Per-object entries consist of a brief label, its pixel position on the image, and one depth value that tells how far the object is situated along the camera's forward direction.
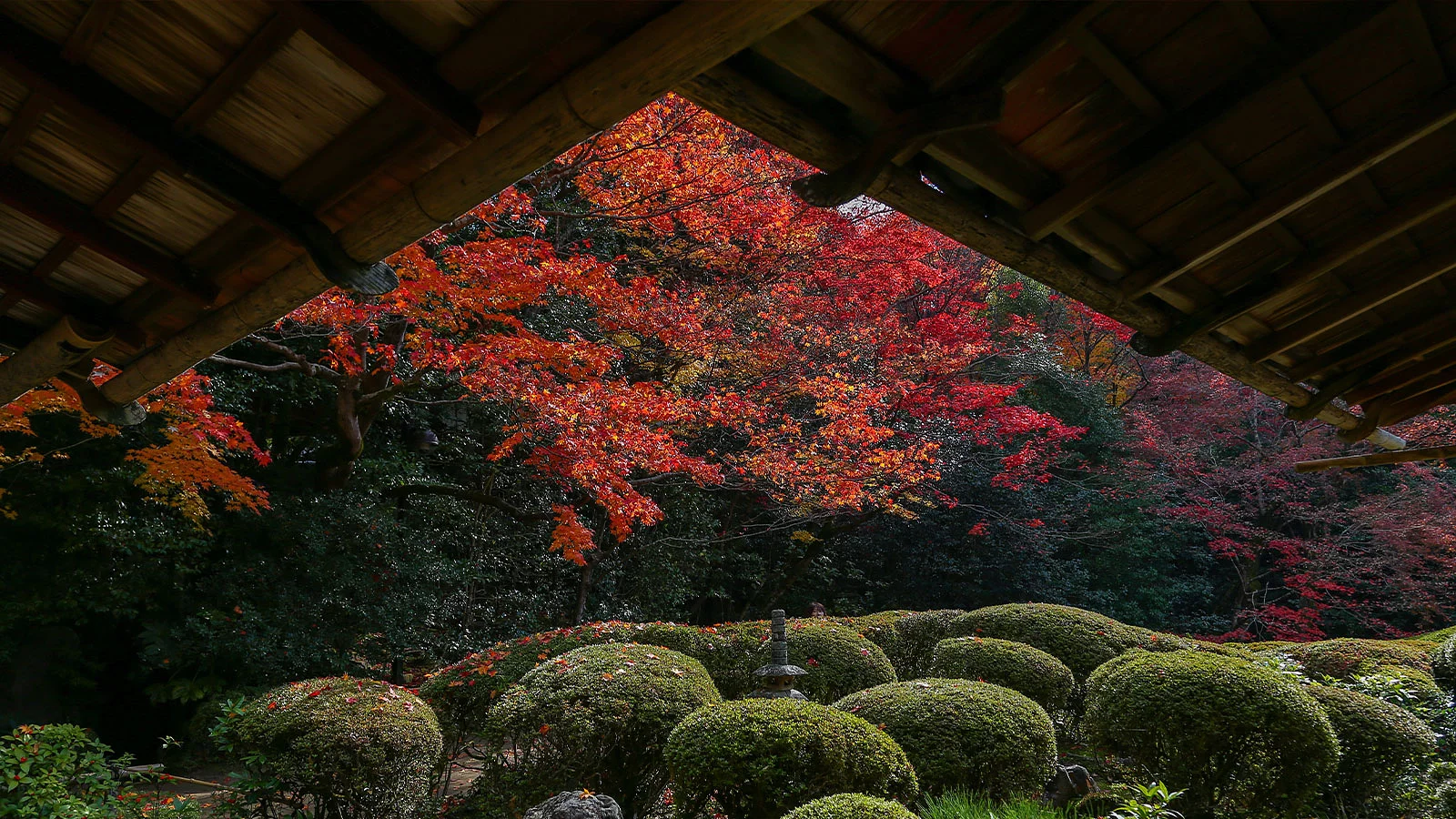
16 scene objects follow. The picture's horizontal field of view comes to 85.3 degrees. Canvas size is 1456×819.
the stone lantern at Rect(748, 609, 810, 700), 4.98
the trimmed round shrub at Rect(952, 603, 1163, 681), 7.11
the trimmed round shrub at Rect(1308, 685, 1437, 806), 4.66
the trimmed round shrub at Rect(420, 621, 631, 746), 5.83
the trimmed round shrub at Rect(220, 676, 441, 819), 4.30
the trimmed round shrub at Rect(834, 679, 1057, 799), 4.32
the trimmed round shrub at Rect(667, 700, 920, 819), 3.66
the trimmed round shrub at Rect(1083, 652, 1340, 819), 4.33
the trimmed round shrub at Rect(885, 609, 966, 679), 8.32
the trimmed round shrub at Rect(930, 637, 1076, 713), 6.08
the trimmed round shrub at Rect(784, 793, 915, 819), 3.00
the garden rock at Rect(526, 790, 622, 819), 3.03
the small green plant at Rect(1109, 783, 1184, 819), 3.15
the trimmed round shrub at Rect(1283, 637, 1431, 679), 6.29
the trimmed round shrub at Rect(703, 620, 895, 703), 6.56
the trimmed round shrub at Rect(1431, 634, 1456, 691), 5.97
